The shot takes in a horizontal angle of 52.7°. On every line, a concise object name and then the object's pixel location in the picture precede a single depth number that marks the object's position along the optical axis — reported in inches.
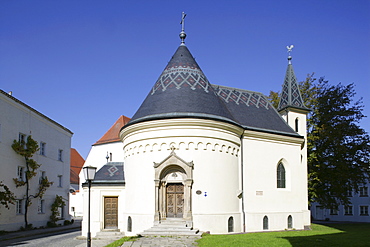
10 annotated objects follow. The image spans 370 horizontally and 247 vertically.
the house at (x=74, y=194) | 2242.9
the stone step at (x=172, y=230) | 751.1
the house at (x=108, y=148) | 1925.4
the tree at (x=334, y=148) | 1311.5
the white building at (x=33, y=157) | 1125.1
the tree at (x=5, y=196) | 1039.5
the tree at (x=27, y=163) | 1182.9
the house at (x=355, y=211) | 1982.0
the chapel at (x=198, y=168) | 816.3
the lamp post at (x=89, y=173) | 553.3
